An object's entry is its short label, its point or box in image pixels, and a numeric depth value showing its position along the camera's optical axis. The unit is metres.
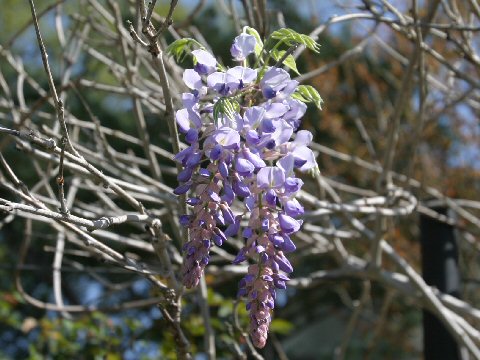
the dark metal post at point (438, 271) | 2.24
